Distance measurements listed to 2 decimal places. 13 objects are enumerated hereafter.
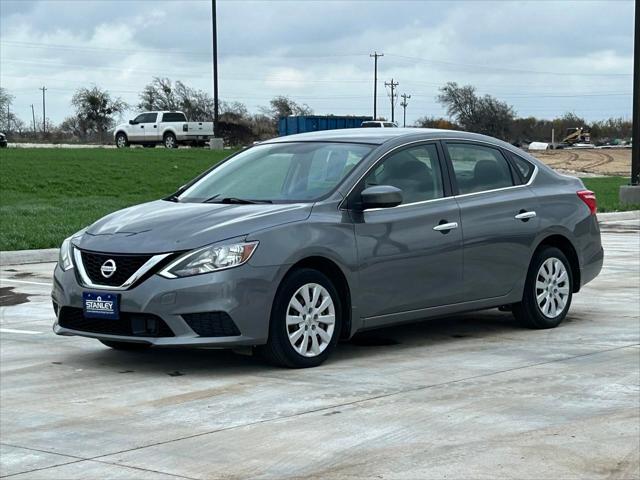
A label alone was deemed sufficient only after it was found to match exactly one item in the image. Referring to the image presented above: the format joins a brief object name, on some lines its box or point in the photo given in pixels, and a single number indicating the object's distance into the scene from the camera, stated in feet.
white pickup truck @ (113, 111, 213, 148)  177.27
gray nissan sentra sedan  25.64
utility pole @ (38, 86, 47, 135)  377.97
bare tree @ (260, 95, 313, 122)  302.25
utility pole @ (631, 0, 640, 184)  99.81
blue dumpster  211.82
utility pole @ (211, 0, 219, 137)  165.14
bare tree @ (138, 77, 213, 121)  291.99
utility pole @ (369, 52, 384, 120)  279.71
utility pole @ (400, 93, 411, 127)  393.07
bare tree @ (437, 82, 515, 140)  290.97
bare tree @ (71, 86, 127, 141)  282.36
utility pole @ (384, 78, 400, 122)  361.67
